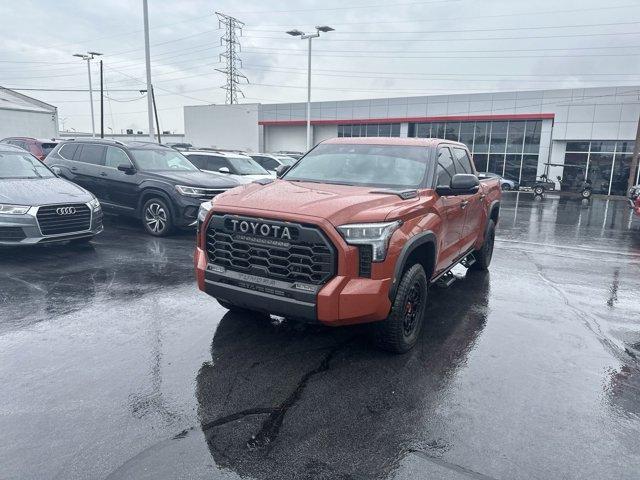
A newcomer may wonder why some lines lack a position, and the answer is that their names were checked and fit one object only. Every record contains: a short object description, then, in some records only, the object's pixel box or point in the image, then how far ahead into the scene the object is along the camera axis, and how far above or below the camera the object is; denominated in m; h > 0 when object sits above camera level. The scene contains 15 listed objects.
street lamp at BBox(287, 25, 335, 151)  24.64 +6.54
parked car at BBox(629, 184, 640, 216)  13.07 -0.99
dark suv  9.45 -0.55
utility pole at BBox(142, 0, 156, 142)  19.78 +4.28
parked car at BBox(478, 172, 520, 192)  32.67 -1.30
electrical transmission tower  53.25 +11.47
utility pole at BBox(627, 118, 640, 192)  27.71 +0.17
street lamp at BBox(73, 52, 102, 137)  36.25 +7.39
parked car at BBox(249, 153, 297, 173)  18.36 -0.14
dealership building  30.25 +2.91
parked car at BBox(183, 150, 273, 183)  13.79 -0.23
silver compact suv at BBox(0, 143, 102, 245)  7.00 -0.88
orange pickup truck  3.79 -0.70
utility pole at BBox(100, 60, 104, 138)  41.16 +4.28
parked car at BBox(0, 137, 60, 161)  15.84 +0.12
